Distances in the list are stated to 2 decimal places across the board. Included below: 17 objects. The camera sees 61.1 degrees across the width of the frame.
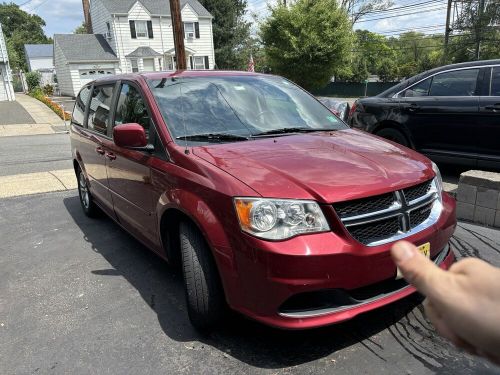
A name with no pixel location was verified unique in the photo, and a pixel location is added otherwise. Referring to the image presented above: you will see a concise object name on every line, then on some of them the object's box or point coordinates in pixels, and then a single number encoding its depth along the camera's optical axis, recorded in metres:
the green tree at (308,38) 21.42
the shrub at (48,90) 37.75
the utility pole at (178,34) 13.51
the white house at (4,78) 30.16
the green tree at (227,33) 43.31
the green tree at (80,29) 81.81
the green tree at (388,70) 45.40
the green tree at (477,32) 27.48
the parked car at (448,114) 5.57
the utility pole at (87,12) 38.06
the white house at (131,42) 34.19
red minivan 2.34
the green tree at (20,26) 79.44
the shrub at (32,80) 41.97
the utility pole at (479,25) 27.62
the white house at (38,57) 58.97
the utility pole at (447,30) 30.19
